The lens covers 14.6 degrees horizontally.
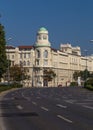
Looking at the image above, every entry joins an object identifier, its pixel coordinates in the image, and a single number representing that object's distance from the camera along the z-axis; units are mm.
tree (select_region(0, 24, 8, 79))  57344
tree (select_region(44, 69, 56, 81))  144137
